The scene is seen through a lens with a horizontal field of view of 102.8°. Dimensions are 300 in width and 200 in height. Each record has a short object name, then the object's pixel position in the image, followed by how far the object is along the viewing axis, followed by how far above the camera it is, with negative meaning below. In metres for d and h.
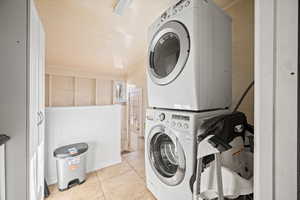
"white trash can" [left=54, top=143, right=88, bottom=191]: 1.47 -0.85
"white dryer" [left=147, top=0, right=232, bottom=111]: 0.89 +0.36
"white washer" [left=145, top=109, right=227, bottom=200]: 0.86 -0.46
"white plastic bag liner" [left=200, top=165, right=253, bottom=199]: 0.62 -0.47
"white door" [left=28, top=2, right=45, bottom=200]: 0.81 -0.08
